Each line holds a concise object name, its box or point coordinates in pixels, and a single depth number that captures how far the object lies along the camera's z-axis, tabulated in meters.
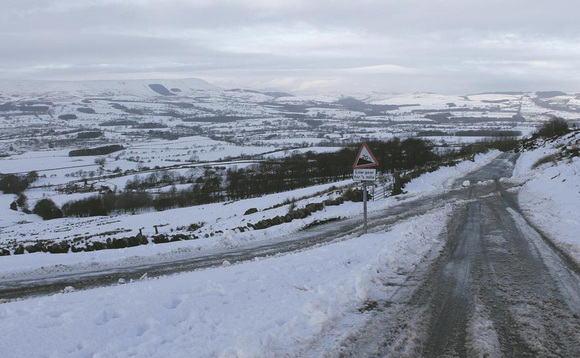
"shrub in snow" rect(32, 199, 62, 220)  78.68
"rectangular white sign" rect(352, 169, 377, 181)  12.74
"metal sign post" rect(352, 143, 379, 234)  12.82
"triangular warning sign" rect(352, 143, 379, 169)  13.02
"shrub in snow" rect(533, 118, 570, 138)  84.26
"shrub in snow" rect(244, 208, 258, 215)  33.39
